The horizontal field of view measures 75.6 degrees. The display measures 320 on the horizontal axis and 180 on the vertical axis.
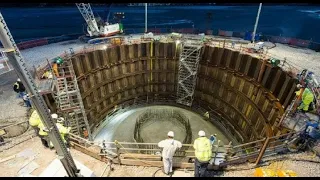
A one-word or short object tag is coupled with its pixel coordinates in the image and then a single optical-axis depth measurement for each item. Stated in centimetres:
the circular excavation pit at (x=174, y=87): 1745
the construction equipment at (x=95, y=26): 2808
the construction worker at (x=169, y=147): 790
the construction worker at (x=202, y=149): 755
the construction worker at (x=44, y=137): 902
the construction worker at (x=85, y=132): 1702
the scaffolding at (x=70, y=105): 1495
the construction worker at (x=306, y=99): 1173
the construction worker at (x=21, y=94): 997
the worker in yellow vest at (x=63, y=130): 884
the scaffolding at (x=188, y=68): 2153
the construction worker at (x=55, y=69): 1614
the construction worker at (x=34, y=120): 907
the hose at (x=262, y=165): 887
